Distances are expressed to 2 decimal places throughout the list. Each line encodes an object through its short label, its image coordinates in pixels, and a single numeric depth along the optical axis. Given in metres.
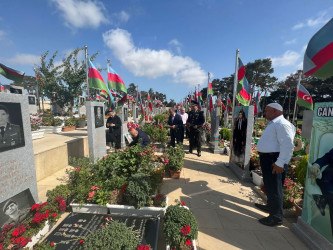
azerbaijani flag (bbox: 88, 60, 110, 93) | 5.86
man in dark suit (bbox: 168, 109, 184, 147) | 6.95
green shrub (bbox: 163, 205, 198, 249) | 2.01
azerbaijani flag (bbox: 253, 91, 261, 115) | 14.35
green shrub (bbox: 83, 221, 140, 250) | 1.68
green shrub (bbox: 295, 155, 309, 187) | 3.24
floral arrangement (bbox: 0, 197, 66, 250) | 1.99
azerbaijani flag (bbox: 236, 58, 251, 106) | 5.16
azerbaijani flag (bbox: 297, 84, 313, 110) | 6.66
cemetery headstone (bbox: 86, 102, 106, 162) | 4.85
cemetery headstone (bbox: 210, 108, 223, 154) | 7.35
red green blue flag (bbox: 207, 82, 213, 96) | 11.29
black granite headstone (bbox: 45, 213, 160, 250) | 2.07
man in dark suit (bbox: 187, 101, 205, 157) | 6.46
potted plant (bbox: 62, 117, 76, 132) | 9.53
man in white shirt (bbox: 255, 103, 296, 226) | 2.53
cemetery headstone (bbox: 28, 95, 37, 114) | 12.95
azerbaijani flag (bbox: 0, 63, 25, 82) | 5.57
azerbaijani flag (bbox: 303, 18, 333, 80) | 2.05
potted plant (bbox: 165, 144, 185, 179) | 4.40
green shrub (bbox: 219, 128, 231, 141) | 8.82
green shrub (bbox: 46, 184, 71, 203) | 2.82
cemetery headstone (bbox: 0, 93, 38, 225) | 2.45
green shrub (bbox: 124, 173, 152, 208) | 2.70
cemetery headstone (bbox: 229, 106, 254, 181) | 4.46
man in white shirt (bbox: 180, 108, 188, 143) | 8.77
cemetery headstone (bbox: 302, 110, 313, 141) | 7.75
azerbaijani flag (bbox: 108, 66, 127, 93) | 6.72
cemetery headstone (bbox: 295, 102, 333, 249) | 2.10
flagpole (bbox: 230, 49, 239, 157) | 5.25
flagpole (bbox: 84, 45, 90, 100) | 5.92
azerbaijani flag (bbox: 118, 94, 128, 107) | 8.11
